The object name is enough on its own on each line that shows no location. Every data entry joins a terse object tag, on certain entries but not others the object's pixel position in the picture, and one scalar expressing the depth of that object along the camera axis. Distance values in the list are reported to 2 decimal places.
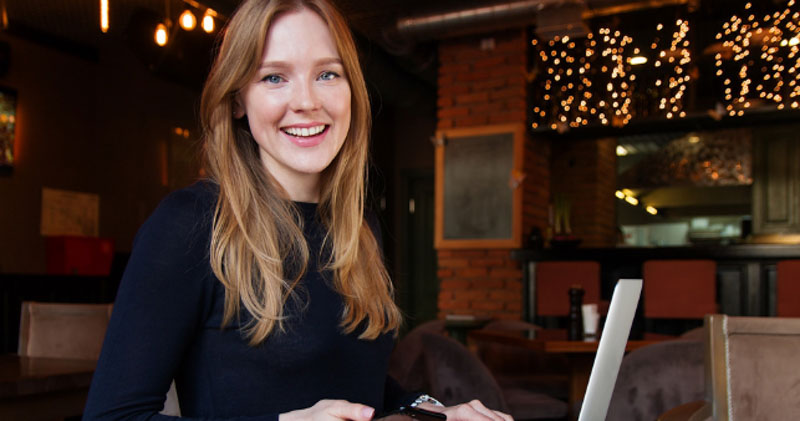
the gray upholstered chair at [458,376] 2.72
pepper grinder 3.23
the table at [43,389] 1.80
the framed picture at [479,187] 6.07
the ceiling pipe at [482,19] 5.41
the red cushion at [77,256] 6.83
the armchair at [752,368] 1.73
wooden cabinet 7.38
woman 0.86
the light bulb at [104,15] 3.76
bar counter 4.88
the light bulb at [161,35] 5.12
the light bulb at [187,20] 5.34
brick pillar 6.10
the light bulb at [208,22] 5.45
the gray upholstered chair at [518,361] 3.96
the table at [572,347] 2.86
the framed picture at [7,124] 6.61
